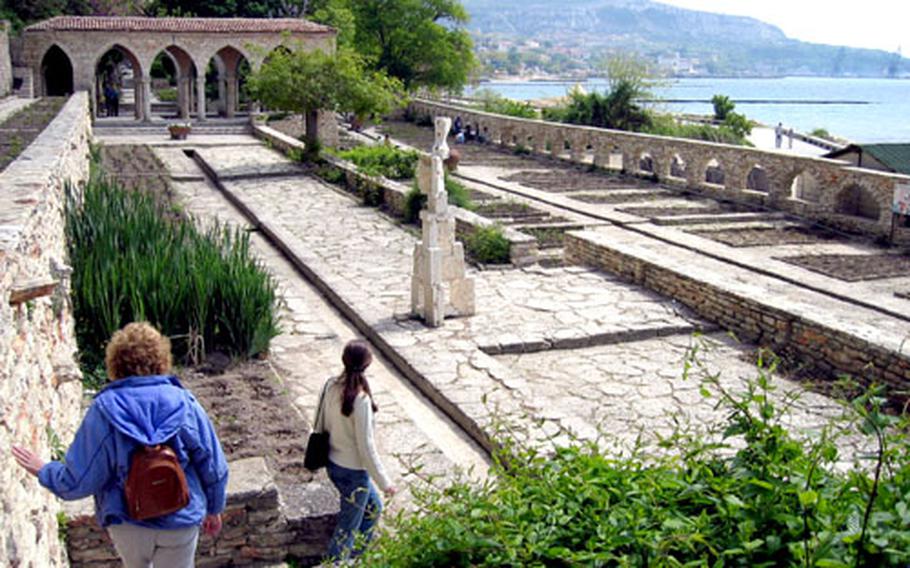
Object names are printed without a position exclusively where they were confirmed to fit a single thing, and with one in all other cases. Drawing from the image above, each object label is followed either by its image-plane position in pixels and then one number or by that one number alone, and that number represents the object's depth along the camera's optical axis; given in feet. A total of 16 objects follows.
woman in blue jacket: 11.32
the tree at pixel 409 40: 160.66
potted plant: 90.12
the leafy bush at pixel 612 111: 93.09
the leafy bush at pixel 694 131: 92.99
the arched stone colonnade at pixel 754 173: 49.21
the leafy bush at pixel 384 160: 59.77
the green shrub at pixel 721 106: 135.64
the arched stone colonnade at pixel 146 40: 104.83
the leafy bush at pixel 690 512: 8.94
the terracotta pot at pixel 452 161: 67.52
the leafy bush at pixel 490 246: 38.93
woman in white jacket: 15.39
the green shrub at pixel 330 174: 60.75
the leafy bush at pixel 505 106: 107.34
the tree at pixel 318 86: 64.75
